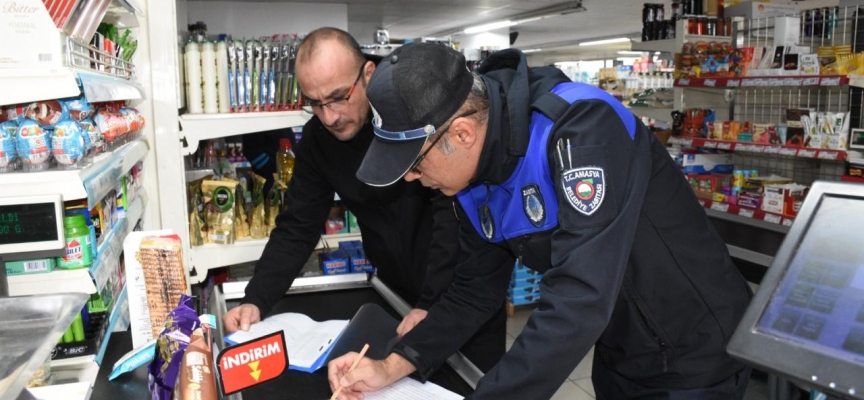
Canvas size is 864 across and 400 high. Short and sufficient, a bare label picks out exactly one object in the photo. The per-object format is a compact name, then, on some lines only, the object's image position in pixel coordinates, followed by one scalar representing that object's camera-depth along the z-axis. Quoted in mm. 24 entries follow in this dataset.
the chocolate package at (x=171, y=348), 1217
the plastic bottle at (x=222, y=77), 3172
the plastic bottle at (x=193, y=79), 3123
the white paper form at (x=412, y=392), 1490
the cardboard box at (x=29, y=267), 1480
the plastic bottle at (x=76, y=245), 1513
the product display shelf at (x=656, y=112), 5609
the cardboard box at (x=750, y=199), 4430
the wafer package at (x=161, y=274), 1449
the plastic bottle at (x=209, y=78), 3150
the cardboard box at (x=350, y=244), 3333
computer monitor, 866
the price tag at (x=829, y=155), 3862
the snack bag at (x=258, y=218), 3410
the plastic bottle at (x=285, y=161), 3672
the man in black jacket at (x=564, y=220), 1212
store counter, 1470
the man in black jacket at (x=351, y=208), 2000
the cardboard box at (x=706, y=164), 4984
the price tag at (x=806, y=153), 3986
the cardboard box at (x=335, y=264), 3100
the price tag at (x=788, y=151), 4095
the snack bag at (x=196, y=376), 1134
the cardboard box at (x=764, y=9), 4898
